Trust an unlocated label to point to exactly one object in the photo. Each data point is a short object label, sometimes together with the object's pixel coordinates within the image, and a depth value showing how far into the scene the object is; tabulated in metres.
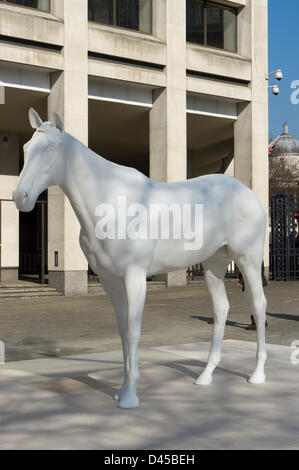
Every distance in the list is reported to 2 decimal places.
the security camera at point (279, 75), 23.04
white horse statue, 4.75
